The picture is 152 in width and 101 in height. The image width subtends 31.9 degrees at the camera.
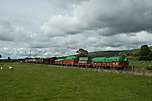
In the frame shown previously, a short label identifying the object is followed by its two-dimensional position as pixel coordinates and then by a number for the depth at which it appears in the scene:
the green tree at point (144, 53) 110.05
